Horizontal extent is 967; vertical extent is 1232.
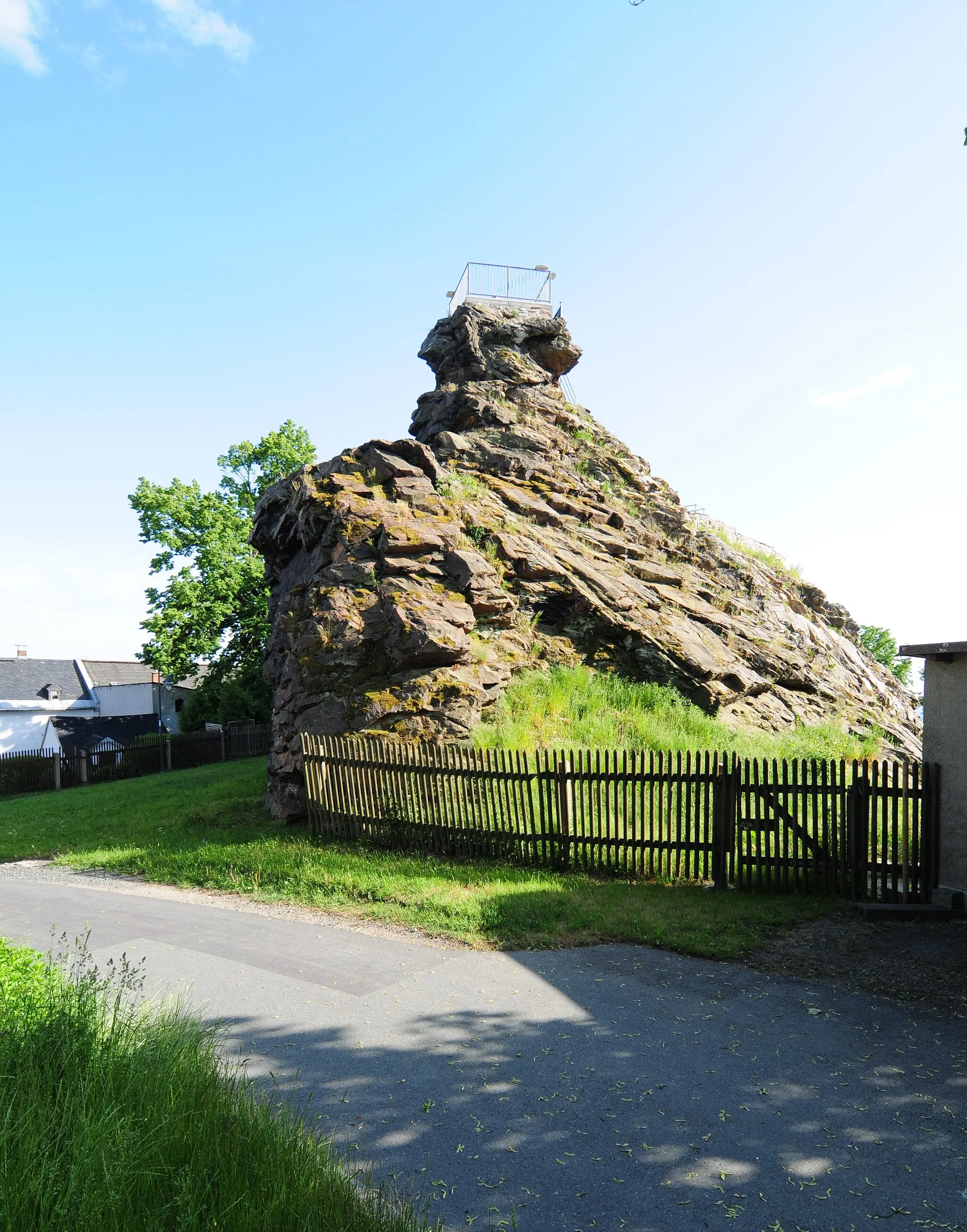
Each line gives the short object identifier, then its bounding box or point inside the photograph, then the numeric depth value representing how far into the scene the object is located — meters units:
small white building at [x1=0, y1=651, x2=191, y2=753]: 48.00
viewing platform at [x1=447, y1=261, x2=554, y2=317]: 28.27
